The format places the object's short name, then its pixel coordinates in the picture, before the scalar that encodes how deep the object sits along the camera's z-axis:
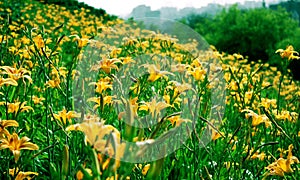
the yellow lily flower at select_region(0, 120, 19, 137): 1.64
